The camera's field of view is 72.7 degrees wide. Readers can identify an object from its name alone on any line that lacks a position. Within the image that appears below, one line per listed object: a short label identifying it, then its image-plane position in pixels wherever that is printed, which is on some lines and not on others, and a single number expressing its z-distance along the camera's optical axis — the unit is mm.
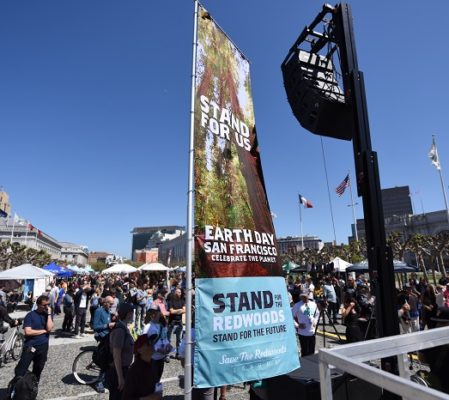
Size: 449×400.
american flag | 25175
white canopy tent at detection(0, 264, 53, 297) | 17344
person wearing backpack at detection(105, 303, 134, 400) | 4793
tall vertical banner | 3133
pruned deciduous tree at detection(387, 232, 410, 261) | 43688
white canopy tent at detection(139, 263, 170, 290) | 26741
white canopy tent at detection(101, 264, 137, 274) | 25516
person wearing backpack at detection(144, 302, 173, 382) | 5379
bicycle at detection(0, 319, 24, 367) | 9266
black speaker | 4352
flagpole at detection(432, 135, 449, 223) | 27352
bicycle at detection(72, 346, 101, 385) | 7457
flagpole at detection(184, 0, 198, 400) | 2939
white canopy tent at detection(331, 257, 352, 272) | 20539
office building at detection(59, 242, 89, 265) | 173575
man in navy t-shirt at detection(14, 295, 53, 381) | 6277
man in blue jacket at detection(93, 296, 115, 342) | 7828
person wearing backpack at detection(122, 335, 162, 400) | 3836
